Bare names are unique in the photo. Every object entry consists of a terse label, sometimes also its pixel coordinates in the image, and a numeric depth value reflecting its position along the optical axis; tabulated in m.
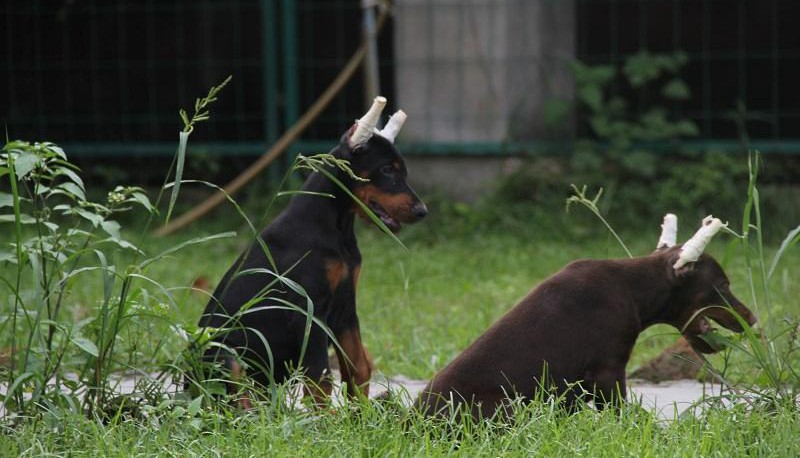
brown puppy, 7.68
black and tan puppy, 8.63
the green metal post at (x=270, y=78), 19.94
